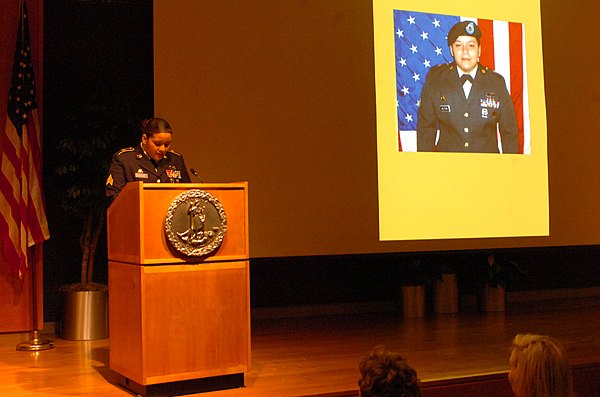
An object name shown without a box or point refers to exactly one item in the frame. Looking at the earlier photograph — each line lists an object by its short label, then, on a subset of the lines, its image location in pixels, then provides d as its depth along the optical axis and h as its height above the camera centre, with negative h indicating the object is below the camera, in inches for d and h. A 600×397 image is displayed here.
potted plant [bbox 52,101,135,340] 205.8 +9.8
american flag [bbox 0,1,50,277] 199.6 +18.7
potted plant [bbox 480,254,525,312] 259.9 -22.2
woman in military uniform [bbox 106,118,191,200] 153.0 +14.0
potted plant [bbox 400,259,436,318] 249.1 -21.1
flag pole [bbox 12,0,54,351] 197.5 -9.8
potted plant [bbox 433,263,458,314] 257.3 -24.3
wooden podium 134.3 -13.4
